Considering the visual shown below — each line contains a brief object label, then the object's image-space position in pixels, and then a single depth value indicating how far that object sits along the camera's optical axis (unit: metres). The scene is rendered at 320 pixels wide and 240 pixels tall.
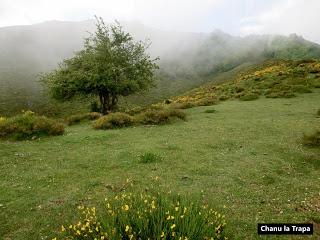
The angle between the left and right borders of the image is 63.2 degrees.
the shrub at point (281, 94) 26.96
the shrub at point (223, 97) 29.30
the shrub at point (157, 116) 18.10
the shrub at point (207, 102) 26.42
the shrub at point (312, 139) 12.48
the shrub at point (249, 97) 27.74
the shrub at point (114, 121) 17.65
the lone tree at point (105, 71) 25.68
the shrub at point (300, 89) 28.19
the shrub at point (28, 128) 15.45
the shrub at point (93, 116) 22.73
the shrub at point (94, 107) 29.94
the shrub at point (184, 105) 25.17
